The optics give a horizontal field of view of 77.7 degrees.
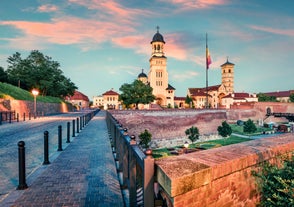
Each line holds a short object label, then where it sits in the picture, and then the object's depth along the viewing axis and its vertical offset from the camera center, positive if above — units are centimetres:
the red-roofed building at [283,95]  9965 +550
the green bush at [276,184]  265 -126
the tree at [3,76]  3462 +640
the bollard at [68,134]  971 -140
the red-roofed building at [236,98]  8306 +344
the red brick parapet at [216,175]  204 -92
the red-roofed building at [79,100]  9590 +414
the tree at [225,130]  3131 -421
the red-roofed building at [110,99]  9050 +410
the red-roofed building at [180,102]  9356 +221
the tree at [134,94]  4966 +353
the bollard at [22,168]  413 -136
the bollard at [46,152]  595 -144
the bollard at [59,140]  781 -141
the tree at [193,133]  2925 -437
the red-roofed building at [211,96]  9106 +490
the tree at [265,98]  8856 +347
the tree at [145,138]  2503 -432
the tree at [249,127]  3505 -421
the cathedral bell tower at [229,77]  10106 +1584
